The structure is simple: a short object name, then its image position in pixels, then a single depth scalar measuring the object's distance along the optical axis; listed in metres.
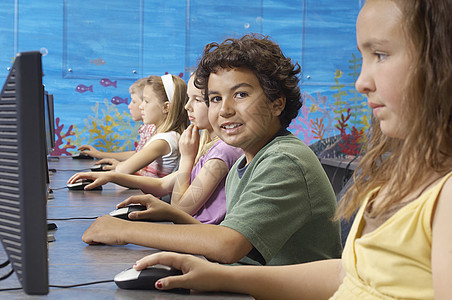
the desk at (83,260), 0.83
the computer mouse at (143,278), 0.84
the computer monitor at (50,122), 3.07
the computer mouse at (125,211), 1.40
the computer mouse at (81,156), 3.81
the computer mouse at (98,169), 2.91
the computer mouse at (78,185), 2.16
